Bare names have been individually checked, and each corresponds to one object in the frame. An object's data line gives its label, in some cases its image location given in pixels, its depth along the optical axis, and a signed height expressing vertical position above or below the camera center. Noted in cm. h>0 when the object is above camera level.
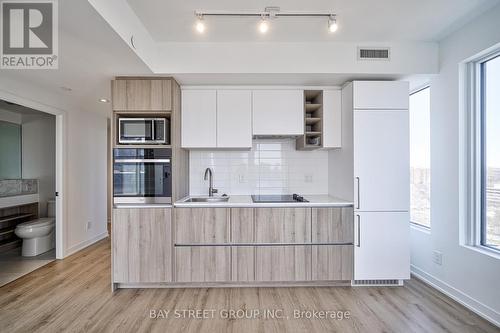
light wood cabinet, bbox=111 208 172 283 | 266 -88
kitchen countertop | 270 -44
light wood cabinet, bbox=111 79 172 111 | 269 +77
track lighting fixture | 210 +131
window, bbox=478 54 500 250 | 222 +12
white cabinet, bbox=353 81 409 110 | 270 +76
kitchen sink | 304 -44
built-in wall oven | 271 -13
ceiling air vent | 266 +120
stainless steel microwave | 269 +38
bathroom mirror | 406 +24
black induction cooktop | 293 -43
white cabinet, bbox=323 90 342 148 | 299 +55
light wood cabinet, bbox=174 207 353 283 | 268 -88
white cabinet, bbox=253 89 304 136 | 299 +62
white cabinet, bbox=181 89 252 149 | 298 +56
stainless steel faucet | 324 -25
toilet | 361 -106
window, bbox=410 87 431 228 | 296 +7
